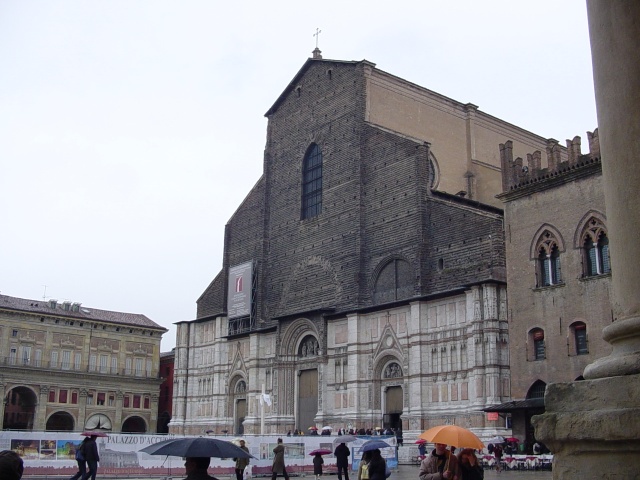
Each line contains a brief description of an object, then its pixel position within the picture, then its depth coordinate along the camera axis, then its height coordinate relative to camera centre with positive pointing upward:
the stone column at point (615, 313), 5.24 +0.96
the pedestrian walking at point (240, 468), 21.34 -0.20
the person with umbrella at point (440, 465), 10.04 -0.04
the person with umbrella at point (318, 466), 23.30 -0.14
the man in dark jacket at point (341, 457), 22.23 +0.10
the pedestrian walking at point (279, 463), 21.14 -0.07
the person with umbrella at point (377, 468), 13.09 -0.10
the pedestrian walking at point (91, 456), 20.28 +0.06
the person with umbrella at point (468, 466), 10.61 -0.05
